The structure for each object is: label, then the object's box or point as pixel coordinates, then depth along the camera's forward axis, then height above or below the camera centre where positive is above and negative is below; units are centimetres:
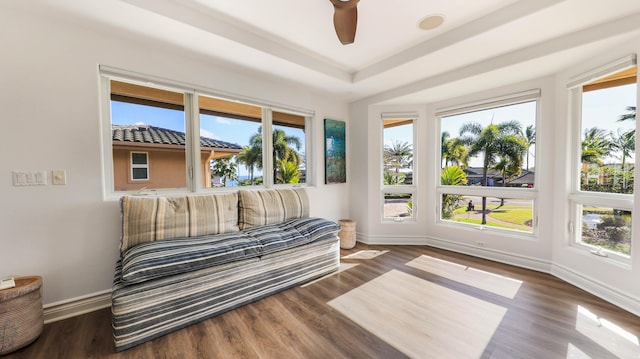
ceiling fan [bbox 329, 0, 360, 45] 160 +108
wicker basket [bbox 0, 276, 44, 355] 156 -93
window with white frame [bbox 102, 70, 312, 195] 233 +41
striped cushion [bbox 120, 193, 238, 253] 208 -40
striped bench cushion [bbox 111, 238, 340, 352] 165 -97
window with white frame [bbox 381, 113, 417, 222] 399 +7
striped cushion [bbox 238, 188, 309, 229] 278 -40
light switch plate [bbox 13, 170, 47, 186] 185 -1
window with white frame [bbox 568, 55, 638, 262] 218 +14
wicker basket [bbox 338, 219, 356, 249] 377 -96
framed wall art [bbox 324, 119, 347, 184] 392 +36
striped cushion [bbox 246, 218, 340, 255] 241 -65
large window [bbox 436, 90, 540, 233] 305 +13
